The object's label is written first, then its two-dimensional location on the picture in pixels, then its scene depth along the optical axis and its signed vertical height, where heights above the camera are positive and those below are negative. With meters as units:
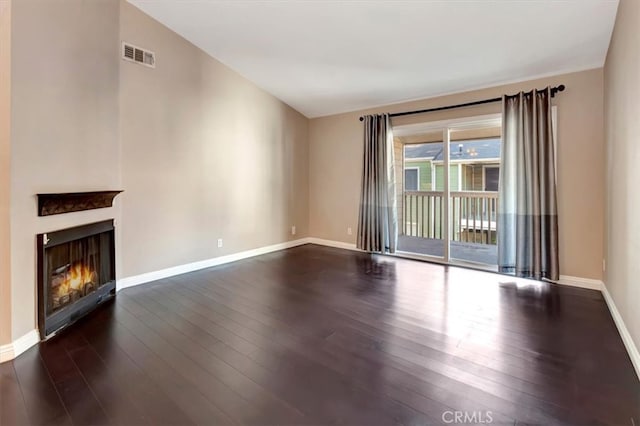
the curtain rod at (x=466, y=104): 3.51 +1.46
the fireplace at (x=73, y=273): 2.28 -0.52
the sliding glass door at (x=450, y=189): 4.41 +0.37
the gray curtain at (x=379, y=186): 4.95 +0.44
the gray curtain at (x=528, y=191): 3.55 +0.27
